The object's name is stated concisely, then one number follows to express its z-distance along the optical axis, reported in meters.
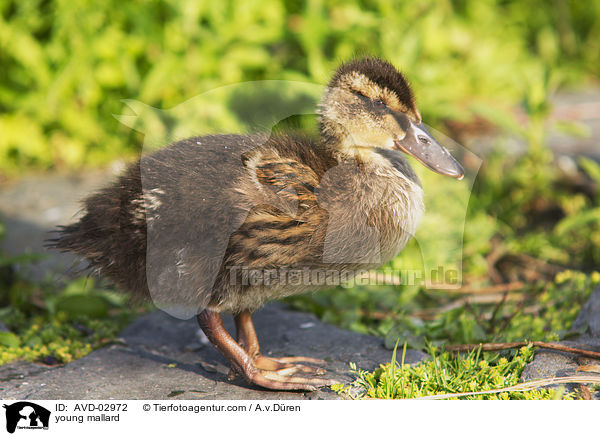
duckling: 6.20
